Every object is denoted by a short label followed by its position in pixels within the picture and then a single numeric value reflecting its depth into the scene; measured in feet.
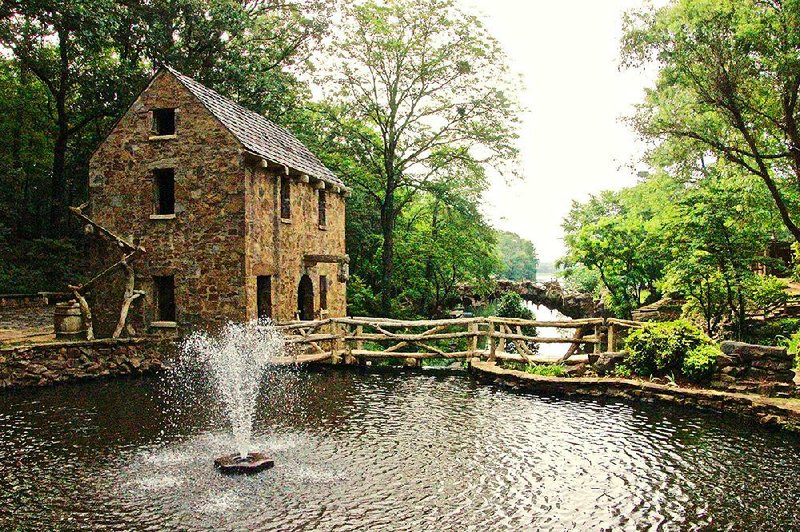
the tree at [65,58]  64.95
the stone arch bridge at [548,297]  139.15
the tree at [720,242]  50.62
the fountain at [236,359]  39.82
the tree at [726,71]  46.52
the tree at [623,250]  74.74
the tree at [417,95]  81.25
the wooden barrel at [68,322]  53.21
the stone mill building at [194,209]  55.83
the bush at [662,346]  42.13
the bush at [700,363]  40.24
